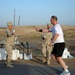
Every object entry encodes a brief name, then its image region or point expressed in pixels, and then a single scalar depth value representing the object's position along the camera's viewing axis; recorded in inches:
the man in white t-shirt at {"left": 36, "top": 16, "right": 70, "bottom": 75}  344.5
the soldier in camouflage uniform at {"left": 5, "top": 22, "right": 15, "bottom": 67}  417.1
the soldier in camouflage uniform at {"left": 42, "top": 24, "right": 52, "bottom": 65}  479.5
